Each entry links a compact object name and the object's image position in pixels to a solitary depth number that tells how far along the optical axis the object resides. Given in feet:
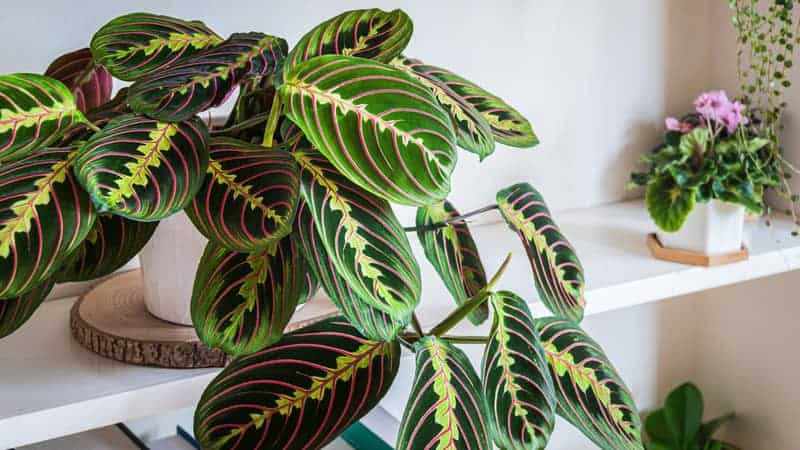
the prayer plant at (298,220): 2.30
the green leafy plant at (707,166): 4.49
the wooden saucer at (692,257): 4.43
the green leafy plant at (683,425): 5.71
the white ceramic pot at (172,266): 3.18
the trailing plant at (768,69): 4.45
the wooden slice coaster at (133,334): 3.20
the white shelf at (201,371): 3.00
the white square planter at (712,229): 4.47
